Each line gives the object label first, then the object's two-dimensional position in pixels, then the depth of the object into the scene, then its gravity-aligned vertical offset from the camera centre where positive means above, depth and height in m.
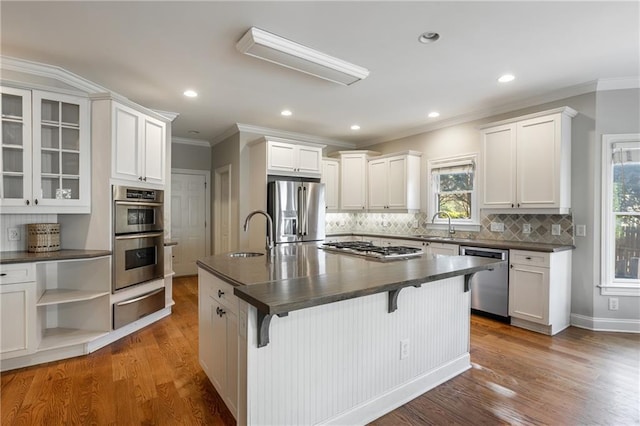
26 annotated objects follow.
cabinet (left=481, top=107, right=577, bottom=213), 3.33 +0.58
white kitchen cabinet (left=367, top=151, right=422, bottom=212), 5.03 +0.51
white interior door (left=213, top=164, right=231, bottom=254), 5.43 +0.05
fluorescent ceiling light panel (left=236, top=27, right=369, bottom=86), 2.33 +1.27
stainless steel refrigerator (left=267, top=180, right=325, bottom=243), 4.54 +0.03
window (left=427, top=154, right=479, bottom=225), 4.49 +0.36
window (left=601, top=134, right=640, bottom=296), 3.30 -0.02
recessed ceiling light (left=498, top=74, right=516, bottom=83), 3.12 +1.37
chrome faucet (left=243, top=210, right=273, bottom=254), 2.62 -0.25
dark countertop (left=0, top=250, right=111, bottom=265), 2.45 -0.37
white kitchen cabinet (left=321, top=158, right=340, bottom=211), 5.64 +0.56
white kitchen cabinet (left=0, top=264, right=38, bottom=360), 2.41 -0.78
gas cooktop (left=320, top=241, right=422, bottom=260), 2.31 -0.31
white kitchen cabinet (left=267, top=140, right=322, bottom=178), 4.58 +0.82
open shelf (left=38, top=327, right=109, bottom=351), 2.64 -1.12
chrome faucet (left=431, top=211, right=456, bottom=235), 4.65 -0.09
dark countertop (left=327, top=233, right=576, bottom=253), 3.26 -0.36
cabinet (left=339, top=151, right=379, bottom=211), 5.68 +0.61
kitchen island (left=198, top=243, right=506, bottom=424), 1.51 -0.72
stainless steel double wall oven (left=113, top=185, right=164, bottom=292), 3.03 -0.25
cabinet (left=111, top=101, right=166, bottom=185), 3.02 +0.69
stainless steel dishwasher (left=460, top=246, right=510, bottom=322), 3.54 -0.90
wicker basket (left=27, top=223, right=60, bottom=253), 2.76 -0.23
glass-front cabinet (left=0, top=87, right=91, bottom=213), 2.67 +0.53
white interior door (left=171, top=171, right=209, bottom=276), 5.83 -0.14
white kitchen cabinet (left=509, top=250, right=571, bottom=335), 3.20 -0.83
